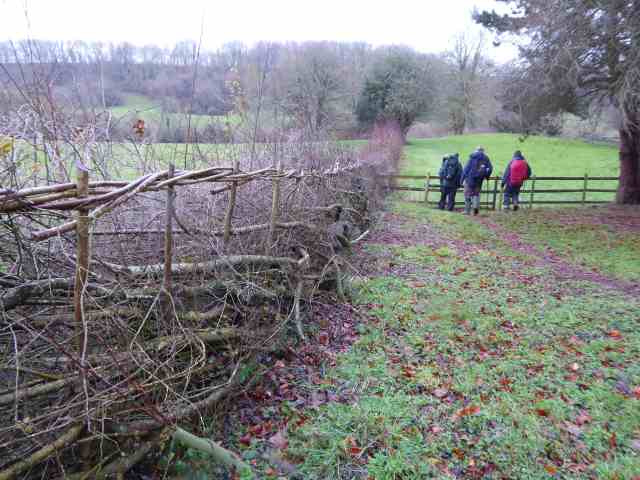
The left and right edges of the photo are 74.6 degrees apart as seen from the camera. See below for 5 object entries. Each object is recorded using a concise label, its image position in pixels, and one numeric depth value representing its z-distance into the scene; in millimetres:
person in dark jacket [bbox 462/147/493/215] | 12469
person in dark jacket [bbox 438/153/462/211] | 12961
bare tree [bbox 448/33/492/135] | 42188
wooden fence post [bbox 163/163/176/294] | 2555
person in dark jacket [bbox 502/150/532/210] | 13453
